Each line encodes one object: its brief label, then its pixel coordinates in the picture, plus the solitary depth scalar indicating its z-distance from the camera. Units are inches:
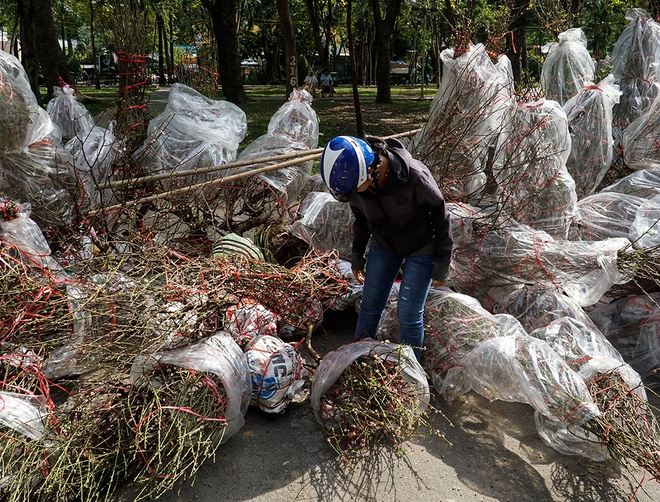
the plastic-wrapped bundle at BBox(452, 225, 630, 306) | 117.3
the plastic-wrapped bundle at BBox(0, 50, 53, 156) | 124.7
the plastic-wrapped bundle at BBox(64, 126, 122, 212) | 145.3
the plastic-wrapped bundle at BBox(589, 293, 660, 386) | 123.9
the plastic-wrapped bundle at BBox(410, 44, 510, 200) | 144.9
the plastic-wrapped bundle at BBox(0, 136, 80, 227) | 135.1
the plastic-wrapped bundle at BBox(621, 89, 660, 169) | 156.9
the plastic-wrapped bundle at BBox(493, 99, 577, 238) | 135.4
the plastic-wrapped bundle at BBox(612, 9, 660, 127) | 175.8
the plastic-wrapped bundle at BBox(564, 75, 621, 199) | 155.5
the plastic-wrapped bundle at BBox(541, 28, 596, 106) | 170.1
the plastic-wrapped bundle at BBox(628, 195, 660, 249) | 123.3
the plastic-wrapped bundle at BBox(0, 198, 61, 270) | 118.6
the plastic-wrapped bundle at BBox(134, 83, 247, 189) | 164.1
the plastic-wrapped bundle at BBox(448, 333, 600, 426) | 96.4
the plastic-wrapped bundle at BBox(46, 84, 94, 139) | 217.6
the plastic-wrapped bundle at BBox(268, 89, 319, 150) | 182.5
